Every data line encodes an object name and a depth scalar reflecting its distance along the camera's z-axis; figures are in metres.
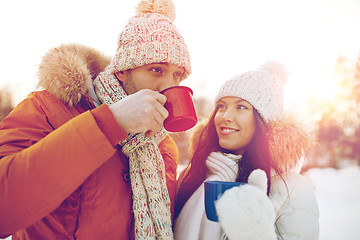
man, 0.84
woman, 1.41
